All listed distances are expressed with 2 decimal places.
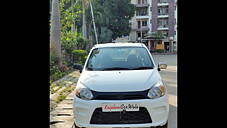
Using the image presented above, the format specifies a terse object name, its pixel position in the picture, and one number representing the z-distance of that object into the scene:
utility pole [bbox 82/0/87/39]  25.80
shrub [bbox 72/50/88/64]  16.24
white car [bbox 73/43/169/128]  3.83
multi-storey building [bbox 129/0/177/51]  52.94
